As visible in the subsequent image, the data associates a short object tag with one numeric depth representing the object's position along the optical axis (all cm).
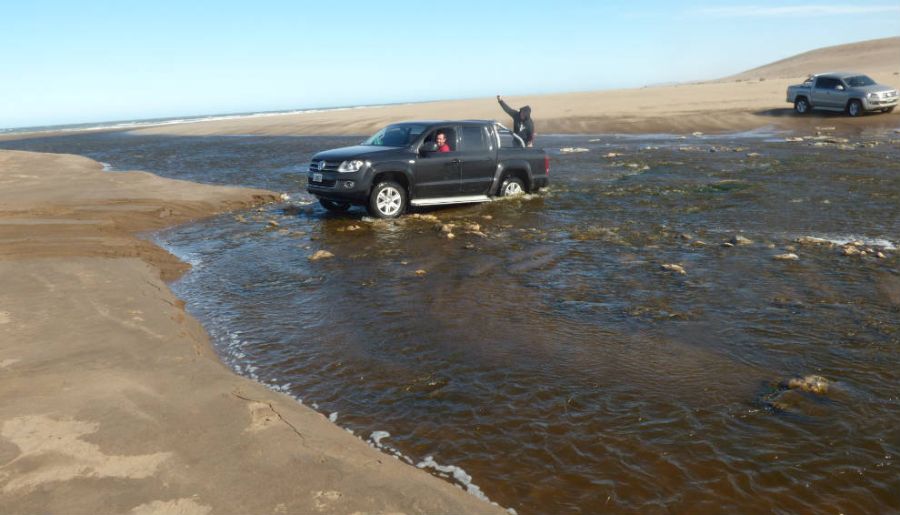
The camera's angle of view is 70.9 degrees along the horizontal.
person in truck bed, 1767
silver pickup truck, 2656
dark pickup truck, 1165
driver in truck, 1252
